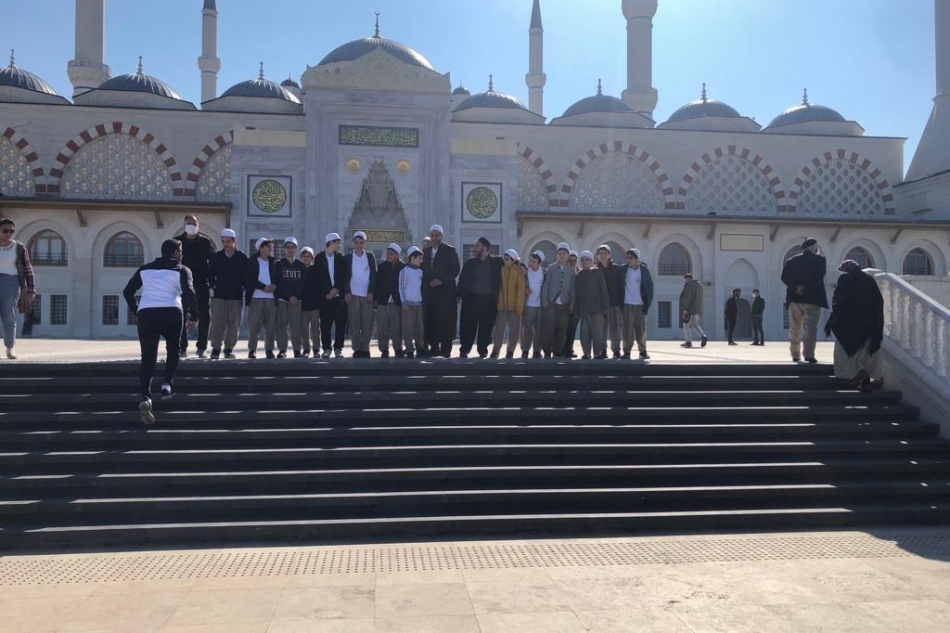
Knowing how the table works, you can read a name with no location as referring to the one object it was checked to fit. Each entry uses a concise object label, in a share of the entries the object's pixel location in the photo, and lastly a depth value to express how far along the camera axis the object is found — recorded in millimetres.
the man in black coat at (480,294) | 9055
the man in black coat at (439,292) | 8922
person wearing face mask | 8227
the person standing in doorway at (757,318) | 17141
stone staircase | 4977
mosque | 20562
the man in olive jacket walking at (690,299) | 14148
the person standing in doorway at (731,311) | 18016
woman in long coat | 7359
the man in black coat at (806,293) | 8641
